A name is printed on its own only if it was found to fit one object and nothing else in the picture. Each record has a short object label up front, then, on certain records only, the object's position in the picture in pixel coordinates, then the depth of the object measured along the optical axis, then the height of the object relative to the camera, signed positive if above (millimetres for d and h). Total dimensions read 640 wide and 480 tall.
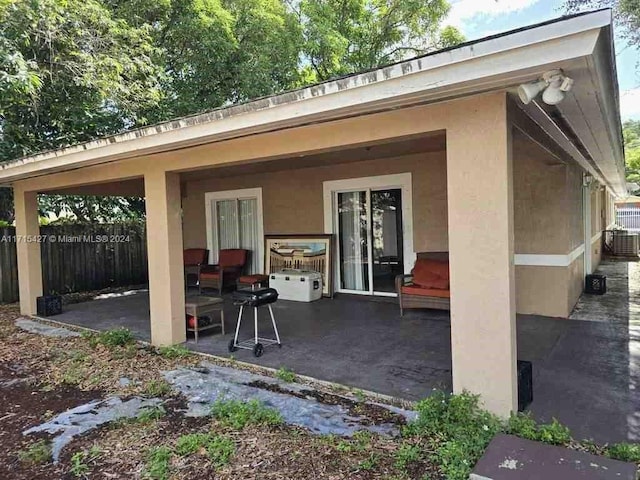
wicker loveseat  6293 -922
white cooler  8086 -1059
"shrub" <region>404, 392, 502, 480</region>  2646 -1387
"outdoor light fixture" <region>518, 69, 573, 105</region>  2537 +797
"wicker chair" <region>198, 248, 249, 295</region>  9023 -826
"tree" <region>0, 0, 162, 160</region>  7195 +3138
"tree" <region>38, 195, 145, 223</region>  11734 +777
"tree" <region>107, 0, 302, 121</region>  10211 +4645
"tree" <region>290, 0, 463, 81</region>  14836 +7069
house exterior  2824 +721
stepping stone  2254 -1323
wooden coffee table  5481 -975
